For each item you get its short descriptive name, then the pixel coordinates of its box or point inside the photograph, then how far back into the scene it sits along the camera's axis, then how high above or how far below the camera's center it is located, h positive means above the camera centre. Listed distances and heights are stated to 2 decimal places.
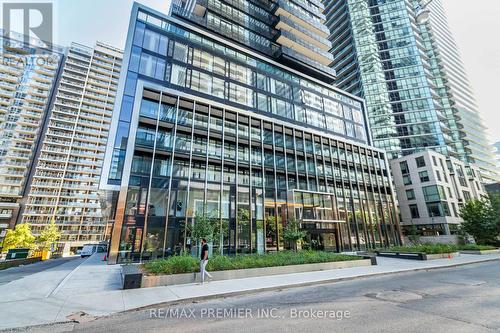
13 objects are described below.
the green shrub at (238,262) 11.31 -1.65
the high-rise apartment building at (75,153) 68.50 +26.49
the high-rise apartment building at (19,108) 65.62 +39.89
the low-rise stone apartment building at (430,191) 46.97 +8.67
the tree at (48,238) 53.24 -0.55
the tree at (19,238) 46.88 -0.44
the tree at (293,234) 21.44 -0.16
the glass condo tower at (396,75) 61.91 +46.26
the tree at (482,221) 31.69 +1.23
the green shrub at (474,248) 26.39 -2.06
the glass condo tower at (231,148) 22.67 +11.05
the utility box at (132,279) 9.48 -1.85
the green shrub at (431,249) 21.68 -1.80
